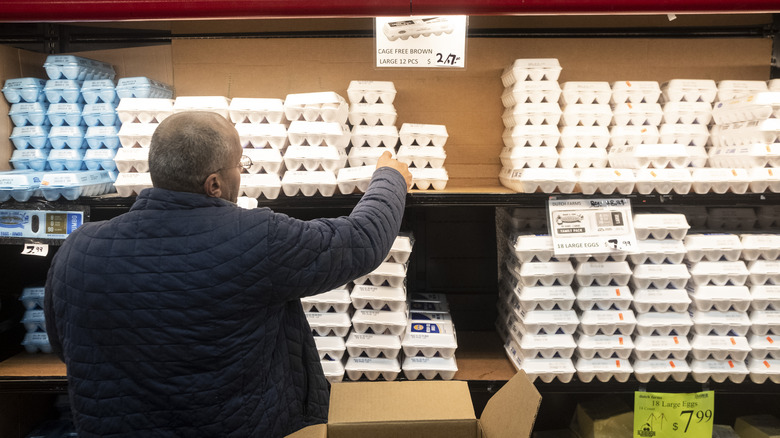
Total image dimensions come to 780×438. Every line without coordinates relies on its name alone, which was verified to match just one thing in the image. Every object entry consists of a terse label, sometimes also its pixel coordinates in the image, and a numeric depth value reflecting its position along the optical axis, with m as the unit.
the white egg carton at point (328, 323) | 2.12
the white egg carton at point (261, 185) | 2.04
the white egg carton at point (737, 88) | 2.27
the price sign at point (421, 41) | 1.93
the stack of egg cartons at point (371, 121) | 2.20
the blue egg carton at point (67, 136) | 2.28
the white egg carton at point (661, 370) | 2.13
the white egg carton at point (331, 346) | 2.13
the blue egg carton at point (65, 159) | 2.27
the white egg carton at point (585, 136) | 2.22
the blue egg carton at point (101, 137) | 2.27
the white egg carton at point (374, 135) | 2.21
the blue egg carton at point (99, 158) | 2.27
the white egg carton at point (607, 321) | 2.12
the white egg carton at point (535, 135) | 2.21
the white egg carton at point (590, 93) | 2.27
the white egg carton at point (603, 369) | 2.13
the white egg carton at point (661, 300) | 2.12
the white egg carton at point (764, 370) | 2.12
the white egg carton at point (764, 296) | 2.11
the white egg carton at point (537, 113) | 2.22
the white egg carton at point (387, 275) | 2.10
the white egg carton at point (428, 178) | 2.18
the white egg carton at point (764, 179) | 2.01
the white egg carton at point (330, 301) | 2.12
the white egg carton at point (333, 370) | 2.13
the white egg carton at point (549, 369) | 2.12
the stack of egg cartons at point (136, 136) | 2.07
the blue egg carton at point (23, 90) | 2.29
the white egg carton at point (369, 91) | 2.23
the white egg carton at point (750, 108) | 2.06
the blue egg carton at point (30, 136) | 2.30
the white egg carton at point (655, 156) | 2.09
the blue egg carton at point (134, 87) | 2.26
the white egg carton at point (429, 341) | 2.14
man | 1.25
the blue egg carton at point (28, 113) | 2.29
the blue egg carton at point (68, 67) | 2.27
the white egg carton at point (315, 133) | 2.08
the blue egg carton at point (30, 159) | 2.29
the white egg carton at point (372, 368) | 2.14
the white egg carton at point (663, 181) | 2.02
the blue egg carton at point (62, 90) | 2.27
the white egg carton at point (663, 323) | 2.12
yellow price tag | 2.15
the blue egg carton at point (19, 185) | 2.02
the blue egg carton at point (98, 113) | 2.27
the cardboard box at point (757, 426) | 2.35
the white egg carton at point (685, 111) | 2.27
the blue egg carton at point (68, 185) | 2.02
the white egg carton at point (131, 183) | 2.06
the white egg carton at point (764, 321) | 2.12
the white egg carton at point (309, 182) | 2.05
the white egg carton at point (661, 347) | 2.12
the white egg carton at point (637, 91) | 2.26
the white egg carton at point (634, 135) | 2.22
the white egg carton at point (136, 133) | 2.10
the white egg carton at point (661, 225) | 2.09
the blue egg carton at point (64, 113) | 2.28
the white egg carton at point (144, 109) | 2.12
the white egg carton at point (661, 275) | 2.11
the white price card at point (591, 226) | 2.01
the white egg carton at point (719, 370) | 2.13
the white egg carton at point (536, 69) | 2.23
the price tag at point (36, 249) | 2.12
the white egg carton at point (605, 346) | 2.13
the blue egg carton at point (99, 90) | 2.27
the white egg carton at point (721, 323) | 2.12
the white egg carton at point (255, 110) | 2.12
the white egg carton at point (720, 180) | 2.02
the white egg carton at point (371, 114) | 2.22
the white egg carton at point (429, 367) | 2.14
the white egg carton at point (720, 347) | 2.11
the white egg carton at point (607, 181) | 2.02
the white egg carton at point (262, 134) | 2.10
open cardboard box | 1.48
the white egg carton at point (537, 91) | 2.22
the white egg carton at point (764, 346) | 2.12
